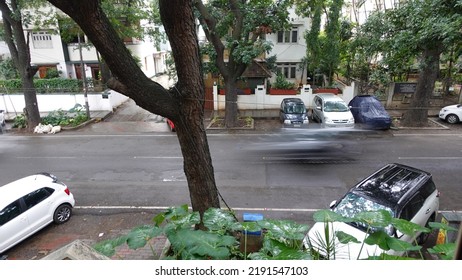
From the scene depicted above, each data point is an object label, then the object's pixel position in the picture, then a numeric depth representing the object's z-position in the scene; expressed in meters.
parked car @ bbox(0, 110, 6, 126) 17.53
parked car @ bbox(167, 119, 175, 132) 16.38
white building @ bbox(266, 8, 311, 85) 22.14
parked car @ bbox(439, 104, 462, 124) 16.03
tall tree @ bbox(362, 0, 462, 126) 10.20
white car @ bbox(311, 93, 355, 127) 15.58
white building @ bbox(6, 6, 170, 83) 24.50
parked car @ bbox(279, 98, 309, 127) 16.38
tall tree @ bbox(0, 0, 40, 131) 15.40
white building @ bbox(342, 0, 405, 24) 24.56
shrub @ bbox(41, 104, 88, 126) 17.80
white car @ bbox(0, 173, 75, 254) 7.05
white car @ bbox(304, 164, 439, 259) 6.20
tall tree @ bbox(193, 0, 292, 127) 14.11
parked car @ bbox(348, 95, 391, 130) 15.43
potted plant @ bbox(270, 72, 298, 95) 19.47
